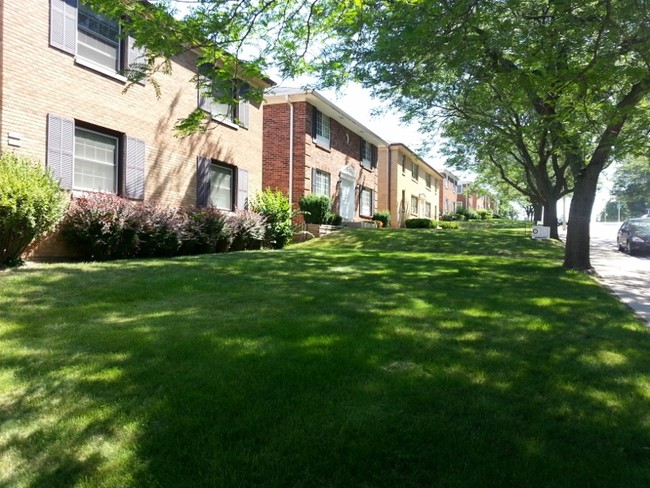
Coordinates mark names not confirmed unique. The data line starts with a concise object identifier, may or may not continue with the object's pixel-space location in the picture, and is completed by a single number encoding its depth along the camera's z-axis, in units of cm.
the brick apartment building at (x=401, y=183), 3186
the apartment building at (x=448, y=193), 5256
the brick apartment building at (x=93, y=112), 894
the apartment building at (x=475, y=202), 7162
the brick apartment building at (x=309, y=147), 1939
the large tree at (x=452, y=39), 487
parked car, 1756
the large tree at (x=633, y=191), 7075
